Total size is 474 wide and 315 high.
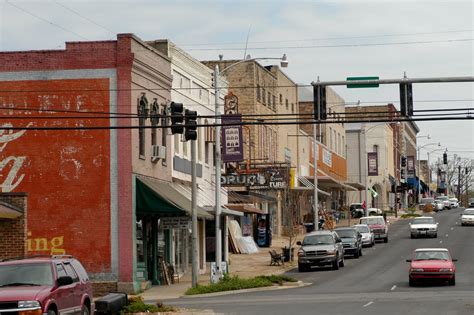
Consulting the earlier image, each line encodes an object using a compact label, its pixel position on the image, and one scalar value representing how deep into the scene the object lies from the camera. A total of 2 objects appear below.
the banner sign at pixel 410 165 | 132.00
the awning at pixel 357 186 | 101.90
